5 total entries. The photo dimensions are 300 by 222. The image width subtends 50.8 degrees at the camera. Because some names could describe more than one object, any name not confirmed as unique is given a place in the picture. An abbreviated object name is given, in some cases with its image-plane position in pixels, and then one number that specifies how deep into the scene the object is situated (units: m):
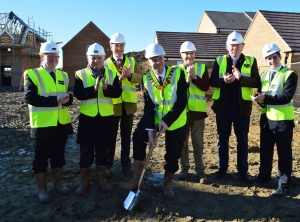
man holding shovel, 4.48
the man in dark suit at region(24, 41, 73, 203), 4.45
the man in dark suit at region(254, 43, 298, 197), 4.79
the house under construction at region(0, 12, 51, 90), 33.38
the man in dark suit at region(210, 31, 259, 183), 5.11
